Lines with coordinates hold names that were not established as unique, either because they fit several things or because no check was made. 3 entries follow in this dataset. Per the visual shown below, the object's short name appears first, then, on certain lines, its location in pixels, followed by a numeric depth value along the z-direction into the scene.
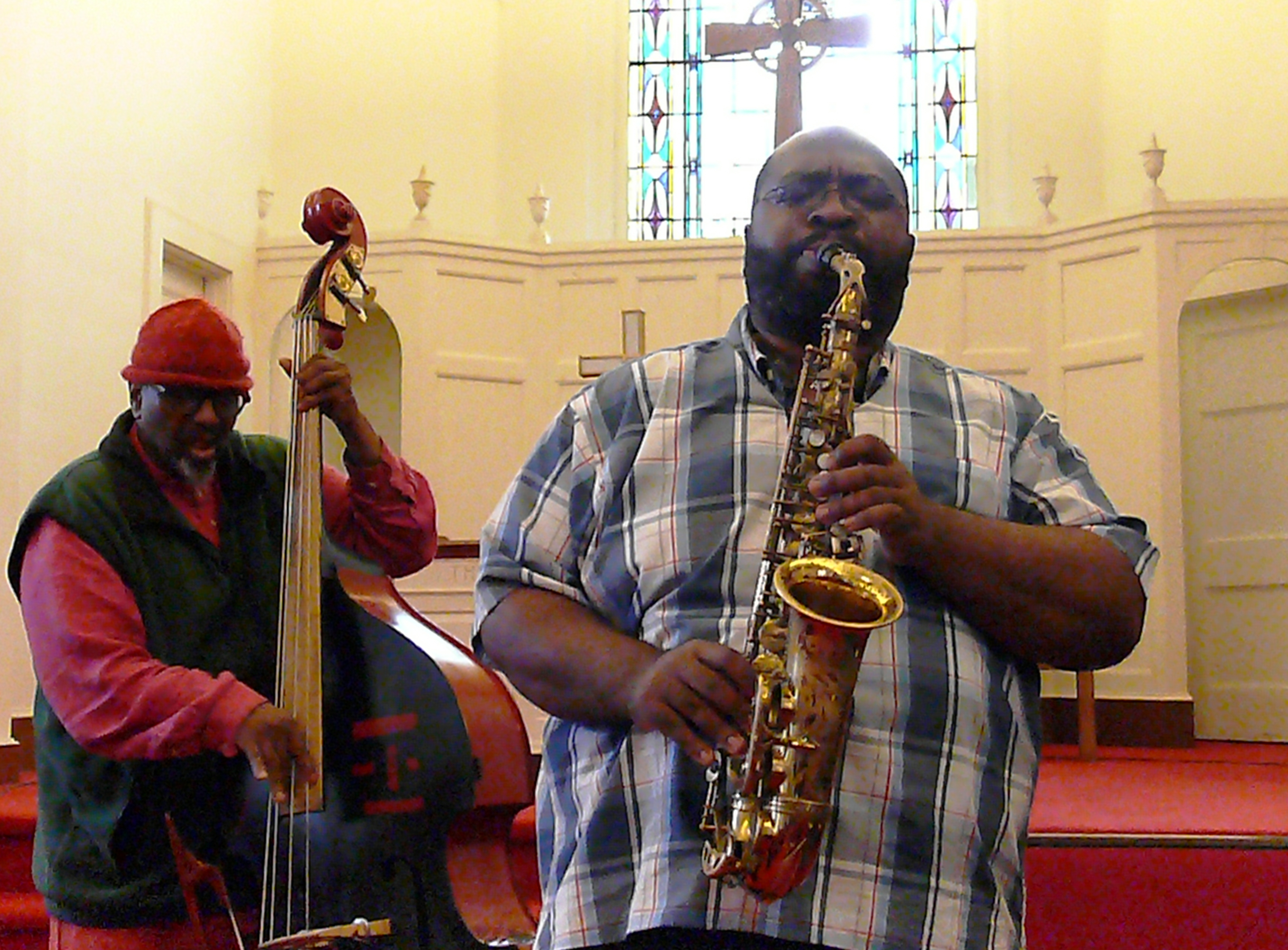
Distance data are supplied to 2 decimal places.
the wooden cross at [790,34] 6.75
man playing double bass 2.19
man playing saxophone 1.34
